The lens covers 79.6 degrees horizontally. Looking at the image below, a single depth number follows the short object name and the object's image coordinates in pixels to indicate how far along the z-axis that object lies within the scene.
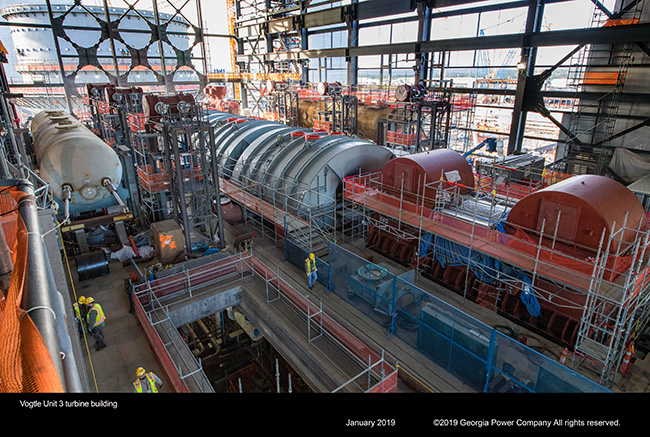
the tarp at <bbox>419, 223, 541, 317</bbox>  11.27
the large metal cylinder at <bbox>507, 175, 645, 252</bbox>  10.09
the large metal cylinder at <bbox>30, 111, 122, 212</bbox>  13.88
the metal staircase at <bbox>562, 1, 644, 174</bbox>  18.58
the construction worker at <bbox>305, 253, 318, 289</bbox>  13.41
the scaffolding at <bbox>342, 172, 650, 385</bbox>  9.41
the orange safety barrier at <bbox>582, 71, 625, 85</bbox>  19.02
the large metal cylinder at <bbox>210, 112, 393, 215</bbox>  16.80
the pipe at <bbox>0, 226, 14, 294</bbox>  3.43
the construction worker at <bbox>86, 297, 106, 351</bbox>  10.29
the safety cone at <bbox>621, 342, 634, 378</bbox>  9.67
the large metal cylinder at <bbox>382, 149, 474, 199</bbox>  14.48
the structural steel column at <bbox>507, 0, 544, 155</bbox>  20.36
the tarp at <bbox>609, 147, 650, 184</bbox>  17.67
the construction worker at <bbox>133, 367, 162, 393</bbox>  8.68
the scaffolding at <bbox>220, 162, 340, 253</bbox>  15.83
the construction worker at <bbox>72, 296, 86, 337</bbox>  10.87
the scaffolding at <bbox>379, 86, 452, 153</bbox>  23.88
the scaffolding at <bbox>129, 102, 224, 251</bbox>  14.24
